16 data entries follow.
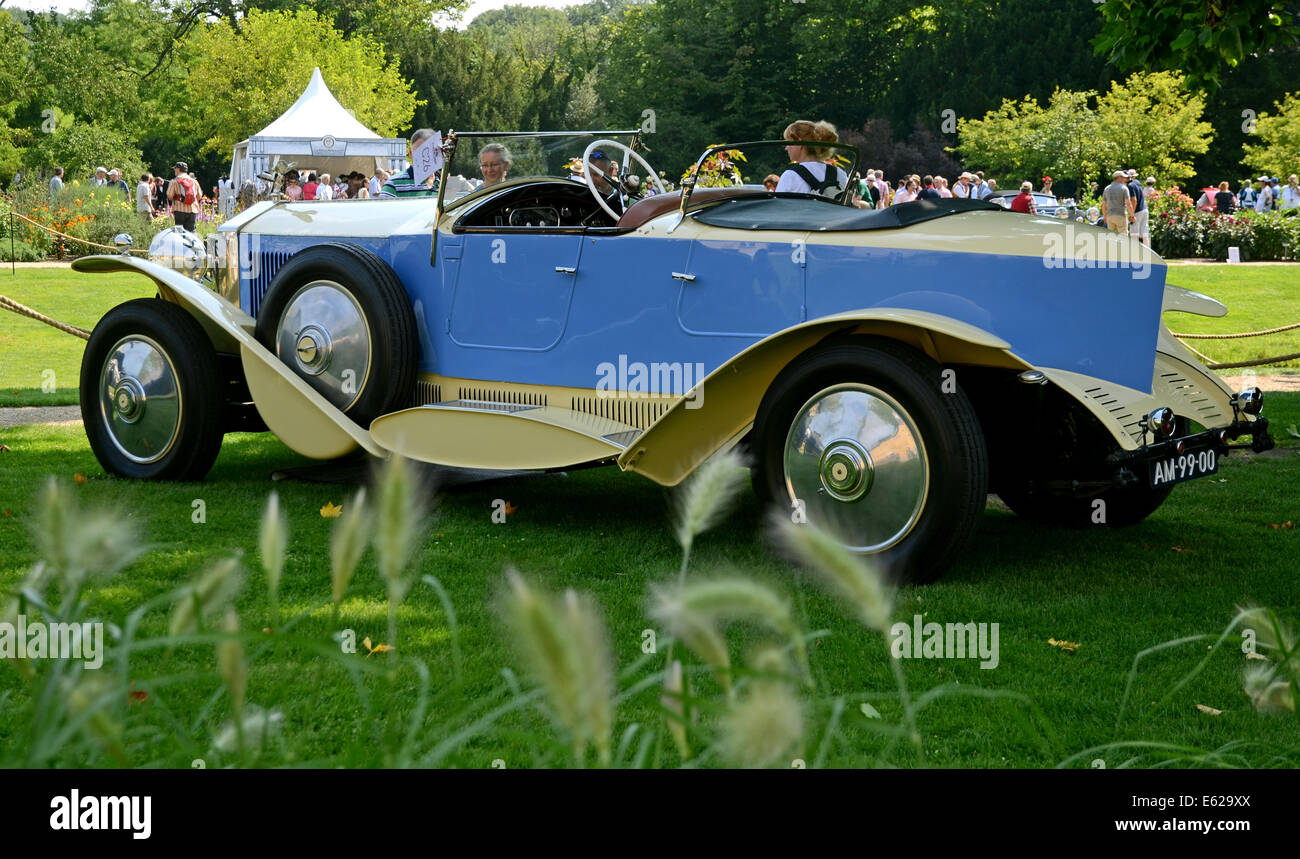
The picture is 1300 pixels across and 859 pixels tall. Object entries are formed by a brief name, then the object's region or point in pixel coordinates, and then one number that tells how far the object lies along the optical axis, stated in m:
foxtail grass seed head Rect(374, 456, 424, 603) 1.45
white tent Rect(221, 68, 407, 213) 31.92
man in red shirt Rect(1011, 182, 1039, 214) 21.73
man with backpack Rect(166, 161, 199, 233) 22.39
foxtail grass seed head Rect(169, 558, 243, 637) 1.53
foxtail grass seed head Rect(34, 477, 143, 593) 1.42
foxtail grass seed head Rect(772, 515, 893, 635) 1.54
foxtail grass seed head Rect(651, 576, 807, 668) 1.35
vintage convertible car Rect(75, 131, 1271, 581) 5.04
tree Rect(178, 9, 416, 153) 48.03
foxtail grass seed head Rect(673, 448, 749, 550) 1.68
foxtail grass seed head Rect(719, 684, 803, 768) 1.26
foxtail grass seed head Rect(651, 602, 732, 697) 1.35
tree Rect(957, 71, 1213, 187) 36.49
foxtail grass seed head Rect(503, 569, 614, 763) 1.22
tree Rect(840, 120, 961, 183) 48.31
